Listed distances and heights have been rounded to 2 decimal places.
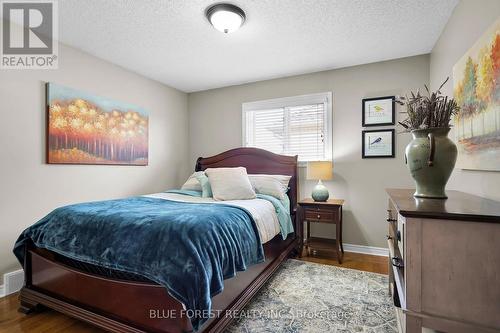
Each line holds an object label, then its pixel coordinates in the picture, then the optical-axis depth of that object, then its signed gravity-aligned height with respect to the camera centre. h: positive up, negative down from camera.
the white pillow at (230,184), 2.80 -0.22
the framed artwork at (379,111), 3.07 +0.71
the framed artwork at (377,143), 3.07 +0.30
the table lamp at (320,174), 3.08 -0.10
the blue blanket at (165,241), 1.33 -0.50
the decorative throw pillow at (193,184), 3.32 -0.25
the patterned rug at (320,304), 1.73 -1.14
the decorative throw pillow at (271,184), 2.98 -0.23
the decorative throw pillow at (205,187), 3.04 -0.27
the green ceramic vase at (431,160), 1.25 +0.03
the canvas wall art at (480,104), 1.37 +0.40
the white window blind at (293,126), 3.47 +0.62
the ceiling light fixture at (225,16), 2.05 +1.30
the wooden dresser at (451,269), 0.88 -0.39
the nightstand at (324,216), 2.88 -0.61
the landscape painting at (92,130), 2.57 +0.44
